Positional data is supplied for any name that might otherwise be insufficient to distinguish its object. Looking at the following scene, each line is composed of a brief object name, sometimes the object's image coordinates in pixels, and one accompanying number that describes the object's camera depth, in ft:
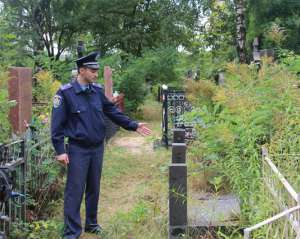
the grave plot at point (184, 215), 15.52
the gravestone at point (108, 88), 38.68
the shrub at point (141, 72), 55.55
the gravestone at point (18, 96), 18.33
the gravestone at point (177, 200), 15.62
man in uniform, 15.66
